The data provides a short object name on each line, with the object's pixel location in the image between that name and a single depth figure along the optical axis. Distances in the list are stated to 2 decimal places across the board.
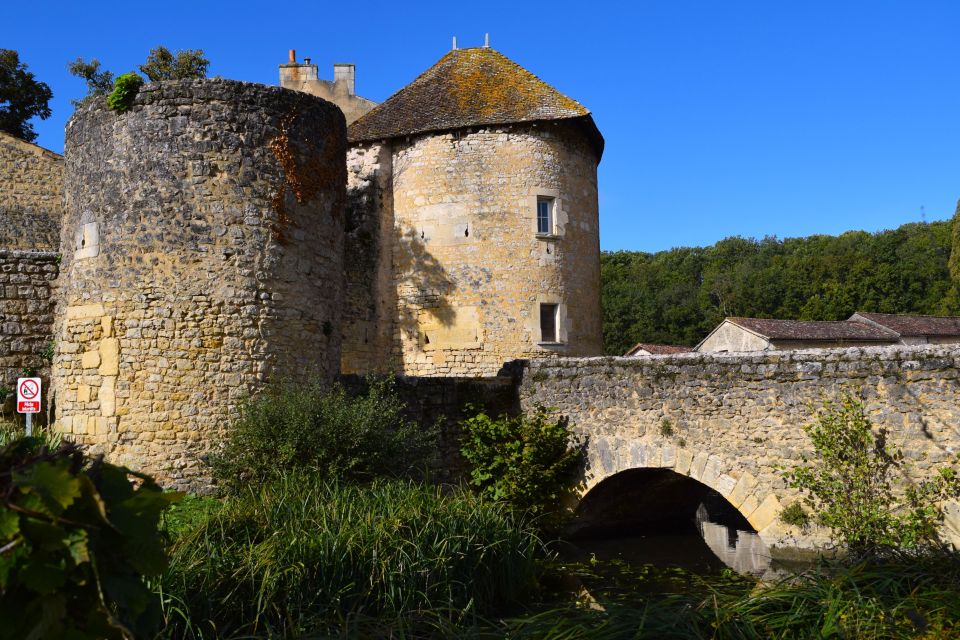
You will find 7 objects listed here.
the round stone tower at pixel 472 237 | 15.38
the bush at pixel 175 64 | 21.50
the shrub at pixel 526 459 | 11.31
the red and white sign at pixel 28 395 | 9.33
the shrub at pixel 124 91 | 9.54
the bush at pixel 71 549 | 2.23
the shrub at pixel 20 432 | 8.88
